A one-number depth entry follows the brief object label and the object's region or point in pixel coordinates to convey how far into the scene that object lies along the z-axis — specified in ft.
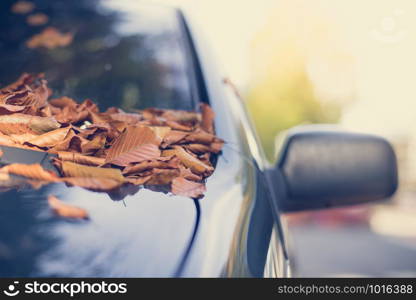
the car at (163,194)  3.57
